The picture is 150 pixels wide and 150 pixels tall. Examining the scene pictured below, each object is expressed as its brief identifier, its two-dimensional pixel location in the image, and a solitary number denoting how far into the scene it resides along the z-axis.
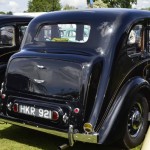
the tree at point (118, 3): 54.88
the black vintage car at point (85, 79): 4.59
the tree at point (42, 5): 74.31
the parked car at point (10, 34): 7.13
